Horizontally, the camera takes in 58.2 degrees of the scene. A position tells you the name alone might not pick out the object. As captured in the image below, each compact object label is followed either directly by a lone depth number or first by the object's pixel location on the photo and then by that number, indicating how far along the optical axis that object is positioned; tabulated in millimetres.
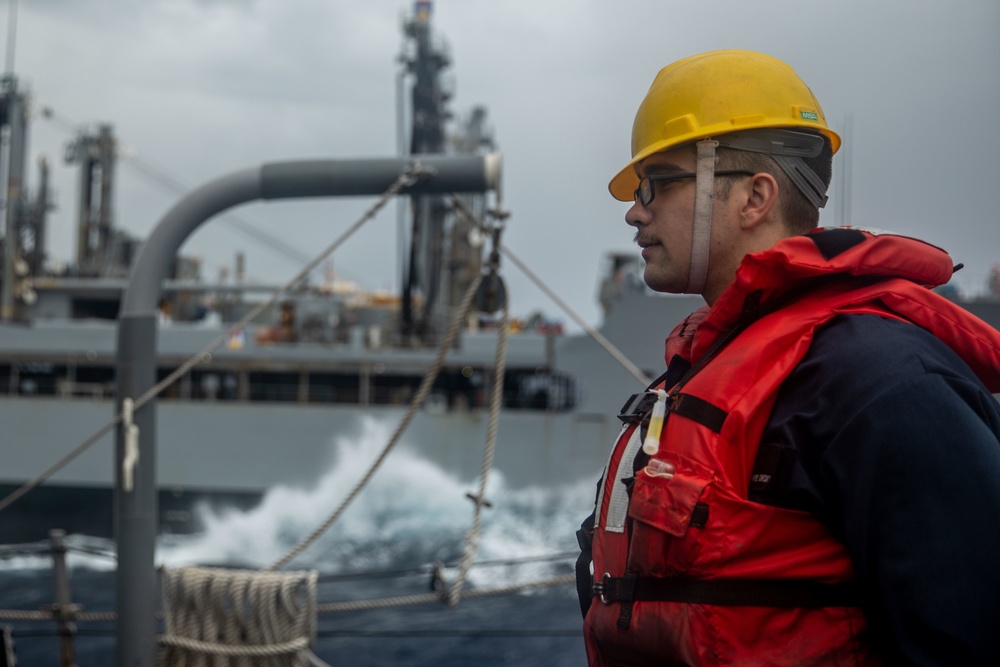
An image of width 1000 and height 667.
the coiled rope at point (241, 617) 4066
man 1008
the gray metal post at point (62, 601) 4551
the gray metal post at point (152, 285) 4242
